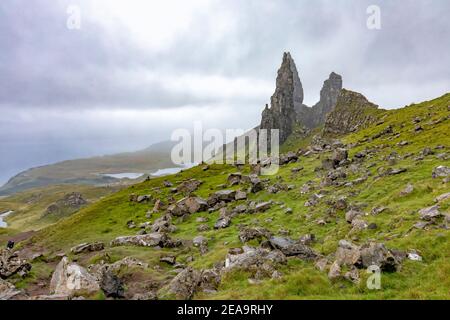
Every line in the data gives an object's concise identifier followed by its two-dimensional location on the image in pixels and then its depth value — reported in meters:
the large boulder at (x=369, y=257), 20.99
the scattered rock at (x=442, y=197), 29.56
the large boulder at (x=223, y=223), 48.14
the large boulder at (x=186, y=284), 21.38
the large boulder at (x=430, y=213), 26.77
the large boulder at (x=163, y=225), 52.30
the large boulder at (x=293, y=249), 25.92
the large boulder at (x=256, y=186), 64.19
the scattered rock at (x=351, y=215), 34.75
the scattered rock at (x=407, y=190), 36.21
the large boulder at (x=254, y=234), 34.84
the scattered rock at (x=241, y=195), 62.58
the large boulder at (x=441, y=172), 38.39
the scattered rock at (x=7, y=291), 25.02
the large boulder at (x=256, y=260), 23.41
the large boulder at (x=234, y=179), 77.92
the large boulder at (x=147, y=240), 43.38
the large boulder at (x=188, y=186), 87.69
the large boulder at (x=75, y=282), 23.17
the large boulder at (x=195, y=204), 62.06
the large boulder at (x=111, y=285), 23.56
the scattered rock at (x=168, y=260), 35.09
